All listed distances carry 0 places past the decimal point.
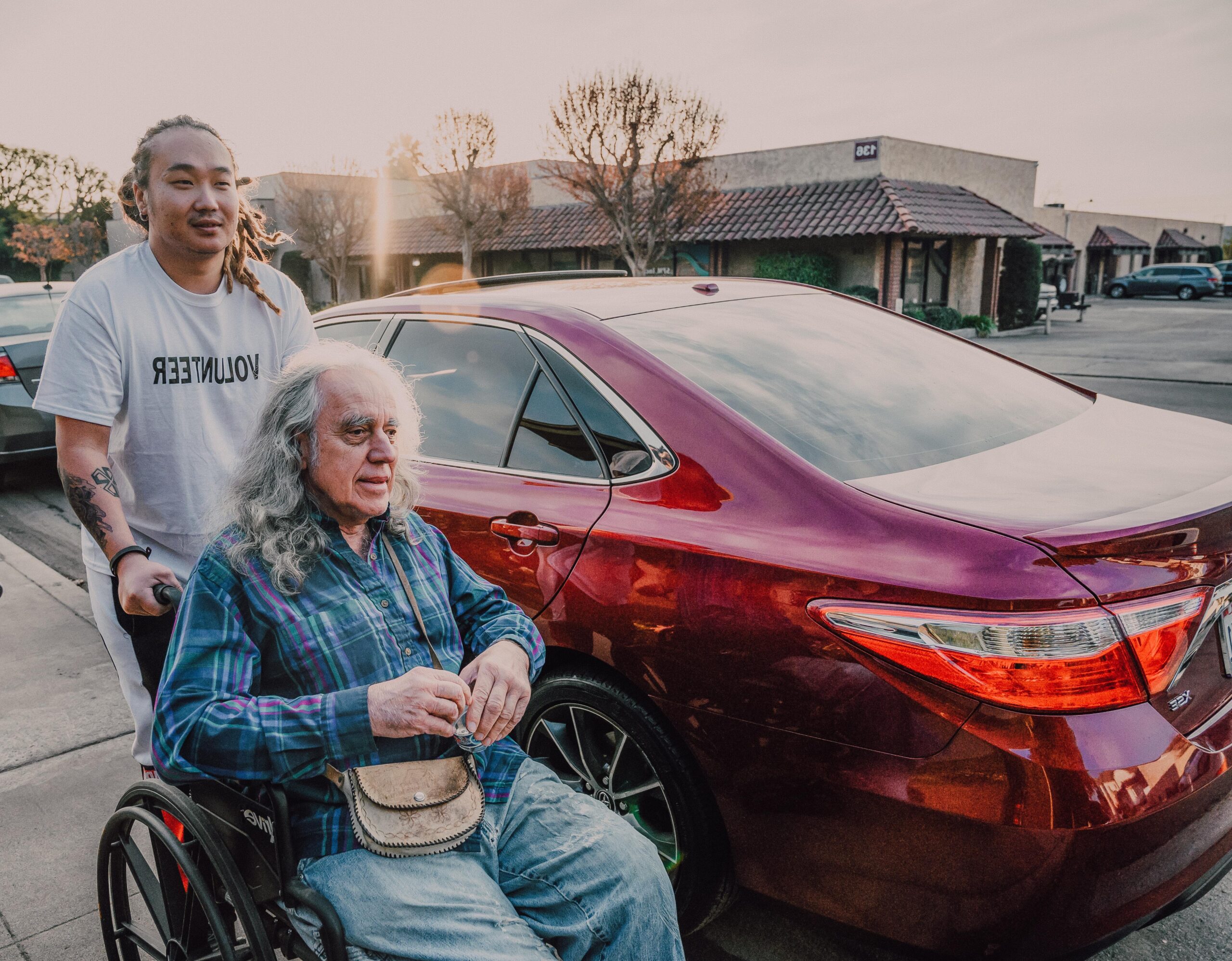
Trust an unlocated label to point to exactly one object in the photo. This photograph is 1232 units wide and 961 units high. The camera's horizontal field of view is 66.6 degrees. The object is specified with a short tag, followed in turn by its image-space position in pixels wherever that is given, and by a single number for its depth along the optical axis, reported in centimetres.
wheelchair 162
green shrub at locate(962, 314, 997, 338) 2502
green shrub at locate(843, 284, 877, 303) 2261
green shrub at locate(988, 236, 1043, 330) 2684
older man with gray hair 162
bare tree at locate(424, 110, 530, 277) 2889
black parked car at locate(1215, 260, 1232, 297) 4669
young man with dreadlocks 217
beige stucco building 2311
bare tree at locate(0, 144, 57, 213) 7019
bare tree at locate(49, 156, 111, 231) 6325
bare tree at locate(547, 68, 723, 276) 2248
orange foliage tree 5572
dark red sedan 170
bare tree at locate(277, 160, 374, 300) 3369
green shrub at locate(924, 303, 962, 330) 2398
